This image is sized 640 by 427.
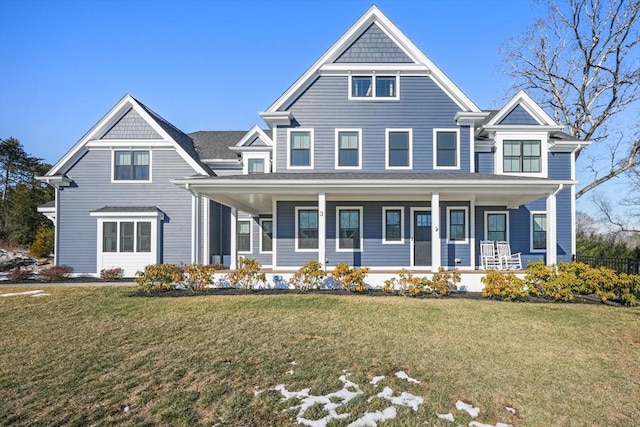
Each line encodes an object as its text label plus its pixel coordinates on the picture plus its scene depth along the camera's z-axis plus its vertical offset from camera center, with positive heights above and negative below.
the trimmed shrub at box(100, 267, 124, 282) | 13.91 -1.94
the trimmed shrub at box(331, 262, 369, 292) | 10.48 -1.52
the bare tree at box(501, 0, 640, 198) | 22.38 +9.12
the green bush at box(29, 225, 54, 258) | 25.73 -1.55
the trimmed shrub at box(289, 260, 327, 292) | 10.65 -1.55
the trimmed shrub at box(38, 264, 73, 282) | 13.30 -1.85
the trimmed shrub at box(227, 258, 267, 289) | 10.87 -1.57
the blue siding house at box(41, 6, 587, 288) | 14.19 +2.25
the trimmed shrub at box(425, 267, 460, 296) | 10.16 -1.64
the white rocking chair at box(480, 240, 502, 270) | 14.38 -1.25
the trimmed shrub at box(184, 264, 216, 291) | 10.70 -1.59
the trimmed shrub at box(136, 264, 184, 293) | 10.55 -1.59
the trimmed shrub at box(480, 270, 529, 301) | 9.76 -1.69
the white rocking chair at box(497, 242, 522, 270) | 14.32 -1.32
